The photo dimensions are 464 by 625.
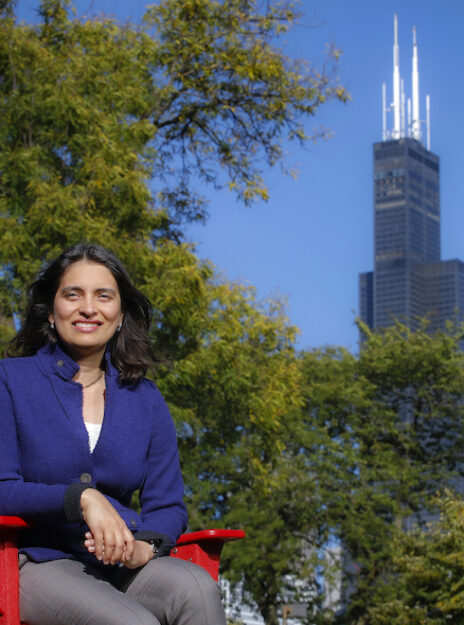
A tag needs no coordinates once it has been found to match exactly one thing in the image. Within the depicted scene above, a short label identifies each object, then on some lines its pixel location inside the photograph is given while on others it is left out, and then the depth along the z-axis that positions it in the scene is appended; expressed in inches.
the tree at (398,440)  904.3
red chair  95.0
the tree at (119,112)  379.2
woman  95.0
